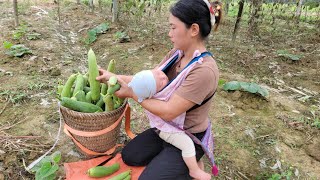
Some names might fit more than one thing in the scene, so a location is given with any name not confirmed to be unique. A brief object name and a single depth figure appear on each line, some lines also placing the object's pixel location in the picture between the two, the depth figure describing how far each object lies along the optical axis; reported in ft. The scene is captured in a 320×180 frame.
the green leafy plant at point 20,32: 12.36
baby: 5.00
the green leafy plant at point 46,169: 5.68
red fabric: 6.13
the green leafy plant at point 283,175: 6.58
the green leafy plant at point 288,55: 12.61
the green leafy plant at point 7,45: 11.09
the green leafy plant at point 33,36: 12.85
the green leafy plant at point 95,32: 13.65
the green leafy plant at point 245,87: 9.38
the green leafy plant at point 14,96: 8.48
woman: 4.99
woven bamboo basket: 5.70
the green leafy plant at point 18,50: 10.98
